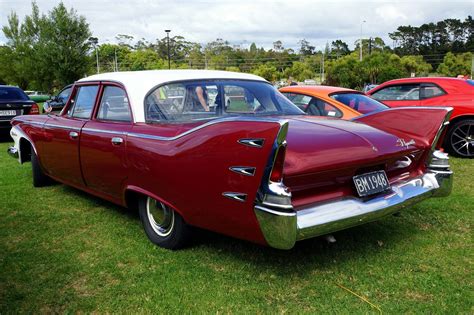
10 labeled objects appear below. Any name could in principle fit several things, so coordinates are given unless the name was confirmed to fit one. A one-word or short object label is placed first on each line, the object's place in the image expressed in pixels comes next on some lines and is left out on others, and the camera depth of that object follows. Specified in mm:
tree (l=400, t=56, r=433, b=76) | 59453
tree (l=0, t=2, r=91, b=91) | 29344
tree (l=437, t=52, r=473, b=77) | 58219
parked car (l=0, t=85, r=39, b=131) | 9781
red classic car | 2580
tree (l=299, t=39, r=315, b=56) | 132000
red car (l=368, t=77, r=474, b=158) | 7297
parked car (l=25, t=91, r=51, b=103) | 37625
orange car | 6384
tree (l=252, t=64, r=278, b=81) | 74875
